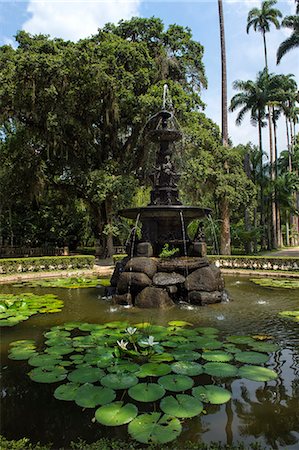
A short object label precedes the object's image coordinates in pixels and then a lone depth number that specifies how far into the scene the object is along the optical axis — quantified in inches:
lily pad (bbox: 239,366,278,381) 161.9
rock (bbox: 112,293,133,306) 341.4
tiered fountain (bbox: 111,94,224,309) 343.9
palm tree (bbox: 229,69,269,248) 1190.9
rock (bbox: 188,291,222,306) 338.0
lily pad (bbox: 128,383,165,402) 137.1
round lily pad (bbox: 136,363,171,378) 161.2
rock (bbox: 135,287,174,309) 328.2
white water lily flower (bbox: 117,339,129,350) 182.4
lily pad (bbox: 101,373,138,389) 148.9
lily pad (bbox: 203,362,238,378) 162.6
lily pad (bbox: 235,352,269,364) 181.3
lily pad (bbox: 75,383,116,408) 135.1
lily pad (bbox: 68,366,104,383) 156.4
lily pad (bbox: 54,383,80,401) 141.5
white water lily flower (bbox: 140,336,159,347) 179.4
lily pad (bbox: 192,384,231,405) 138.6
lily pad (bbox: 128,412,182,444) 112.3
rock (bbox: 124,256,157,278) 351.9
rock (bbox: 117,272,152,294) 343.6
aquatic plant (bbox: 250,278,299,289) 443.3
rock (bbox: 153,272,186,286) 346.0
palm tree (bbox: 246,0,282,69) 1336.1
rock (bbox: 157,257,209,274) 362.6
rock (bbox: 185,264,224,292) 351.6
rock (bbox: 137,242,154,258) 386.6
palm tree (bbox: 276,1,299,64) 1049.5
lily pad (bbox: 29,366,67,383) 159.8
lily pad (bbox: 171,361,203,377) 164.2
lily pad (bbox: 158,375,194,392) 146.3
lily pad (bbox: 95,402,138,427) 121.6
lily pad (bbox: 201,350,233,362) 181.0
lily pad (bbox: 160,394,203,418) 126.3
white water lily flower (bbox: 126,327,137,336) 190.7
